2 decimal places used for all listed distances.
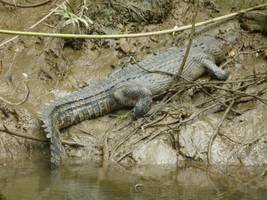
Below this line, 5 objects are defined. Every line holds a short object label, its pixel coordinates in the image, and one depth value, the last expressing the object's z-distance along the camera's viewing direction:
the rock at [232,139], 13.94
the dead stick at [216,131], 14.00
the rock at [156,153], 14.13
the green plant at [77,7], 16.31
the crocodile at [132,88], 15.02
